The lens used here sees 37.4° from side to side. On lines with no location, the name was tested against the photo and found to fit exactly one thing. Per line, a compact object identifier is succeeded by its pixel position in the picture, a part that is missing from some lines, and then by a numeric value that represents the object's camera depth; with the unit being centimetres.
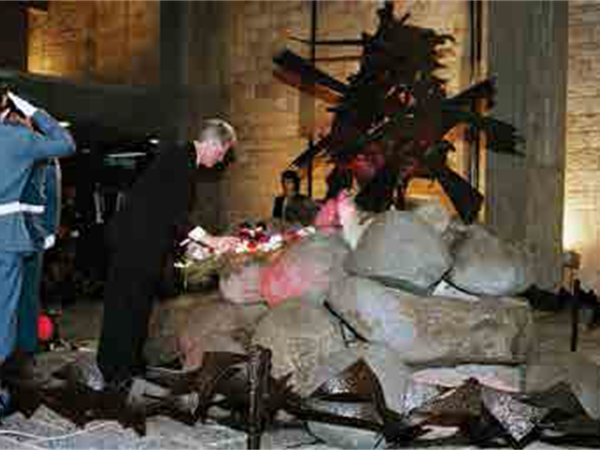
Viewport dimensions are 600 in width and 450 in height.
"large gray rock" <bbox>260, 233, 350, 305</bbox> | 512
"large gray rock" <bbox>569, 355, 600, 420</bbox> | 422
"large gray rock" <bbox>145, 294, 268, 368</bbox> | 523
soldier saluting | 455
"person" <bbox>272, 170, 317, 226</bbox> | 672
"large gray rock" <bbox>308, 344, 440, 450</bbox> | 410
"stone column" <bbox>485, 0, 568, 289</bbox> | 1004
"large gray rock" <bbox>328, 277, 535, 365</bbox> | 455
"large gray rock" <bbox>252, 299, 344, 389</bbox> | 465
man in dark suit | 457
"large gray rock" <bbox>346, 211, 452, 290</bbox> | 472
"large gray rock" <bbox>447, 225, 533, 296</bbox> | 495
